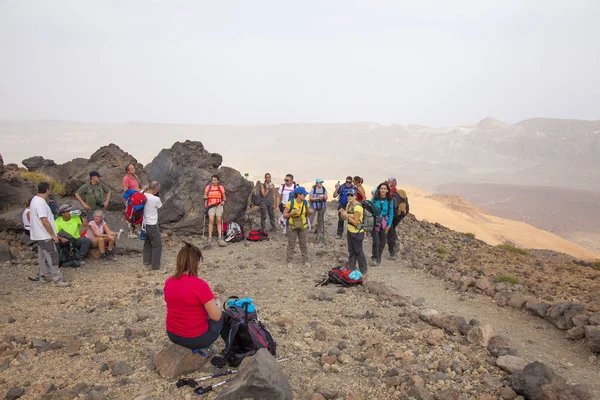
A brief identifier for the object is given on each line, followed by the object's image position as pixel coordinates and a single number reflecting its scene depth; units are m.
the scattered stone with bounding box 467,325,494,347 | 5.41
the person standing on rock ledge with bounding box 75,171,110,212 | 10.32
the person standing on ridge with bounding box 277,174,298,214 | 11.66
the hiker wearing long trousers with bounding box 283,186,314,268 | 8.75
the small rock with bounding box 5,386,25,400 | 3.93
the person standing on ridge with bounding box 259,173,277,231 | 11.92
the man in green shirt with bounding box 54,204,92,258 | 8.37
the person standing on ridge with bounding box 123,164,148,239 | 10.18
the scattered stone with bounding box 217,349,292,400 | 3.58
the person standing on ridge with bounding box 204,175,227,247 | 10.36
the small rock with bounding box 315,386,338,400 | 4.09
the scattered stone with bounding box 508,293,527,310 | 7.21
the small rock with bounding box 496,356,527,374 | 4.62
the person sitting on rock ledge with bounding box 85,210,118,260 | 9.01
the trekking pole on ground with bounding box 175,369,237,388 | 4.17
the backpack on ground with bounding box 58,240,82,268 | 8.34
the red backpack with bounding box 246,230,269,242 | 11.38
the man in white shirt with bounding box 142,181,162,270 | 8.22
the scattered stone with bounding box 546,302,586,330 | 6.24
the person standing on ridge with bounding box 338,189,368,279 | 8.04
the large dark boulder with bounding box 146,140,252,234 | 11.64
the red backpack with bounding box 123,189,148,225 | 8.51
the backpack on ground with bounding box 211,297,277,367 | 4.57
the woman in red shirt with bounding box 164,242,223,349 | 4.19
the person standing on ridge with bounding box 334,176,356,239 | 10.80
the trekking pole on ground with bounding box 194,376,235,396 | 4.04
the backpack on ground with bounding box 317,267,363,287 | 7.70
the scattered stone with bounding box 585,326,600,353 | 5.41
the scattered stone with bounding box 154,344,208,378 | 4.39
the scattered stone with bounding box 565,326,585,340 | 5.88
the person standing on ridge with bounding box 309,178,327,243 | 11.27
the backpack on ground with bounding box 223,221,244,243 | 11.20
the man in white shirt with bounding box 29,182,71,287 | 6.80
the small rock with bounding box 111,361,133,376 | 4.45
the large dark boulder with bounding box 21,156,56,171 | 14.34
